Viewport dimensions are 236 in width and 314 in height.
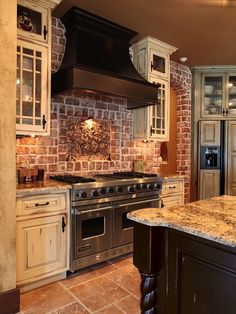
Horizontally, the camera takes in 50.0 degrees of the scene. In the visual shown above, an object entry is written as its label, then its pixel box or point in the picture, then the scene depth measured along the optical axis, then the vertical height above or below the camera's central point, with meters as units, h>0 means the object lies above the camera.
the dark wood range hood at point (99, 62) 2.50 +1.02
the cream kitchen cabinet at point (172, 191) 3.41 -0.52
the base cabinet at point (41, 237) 2.17 -0.76
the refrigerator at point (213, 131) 4.26 +0.39
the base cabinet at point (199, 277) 1.07 -0.56
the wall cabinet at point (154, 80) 3.41 +1.02
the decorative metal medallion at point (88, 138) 3.10 +0.19
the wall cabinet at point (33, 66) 2.40 +0.85
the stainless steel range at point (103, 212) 2.48 -0.62
